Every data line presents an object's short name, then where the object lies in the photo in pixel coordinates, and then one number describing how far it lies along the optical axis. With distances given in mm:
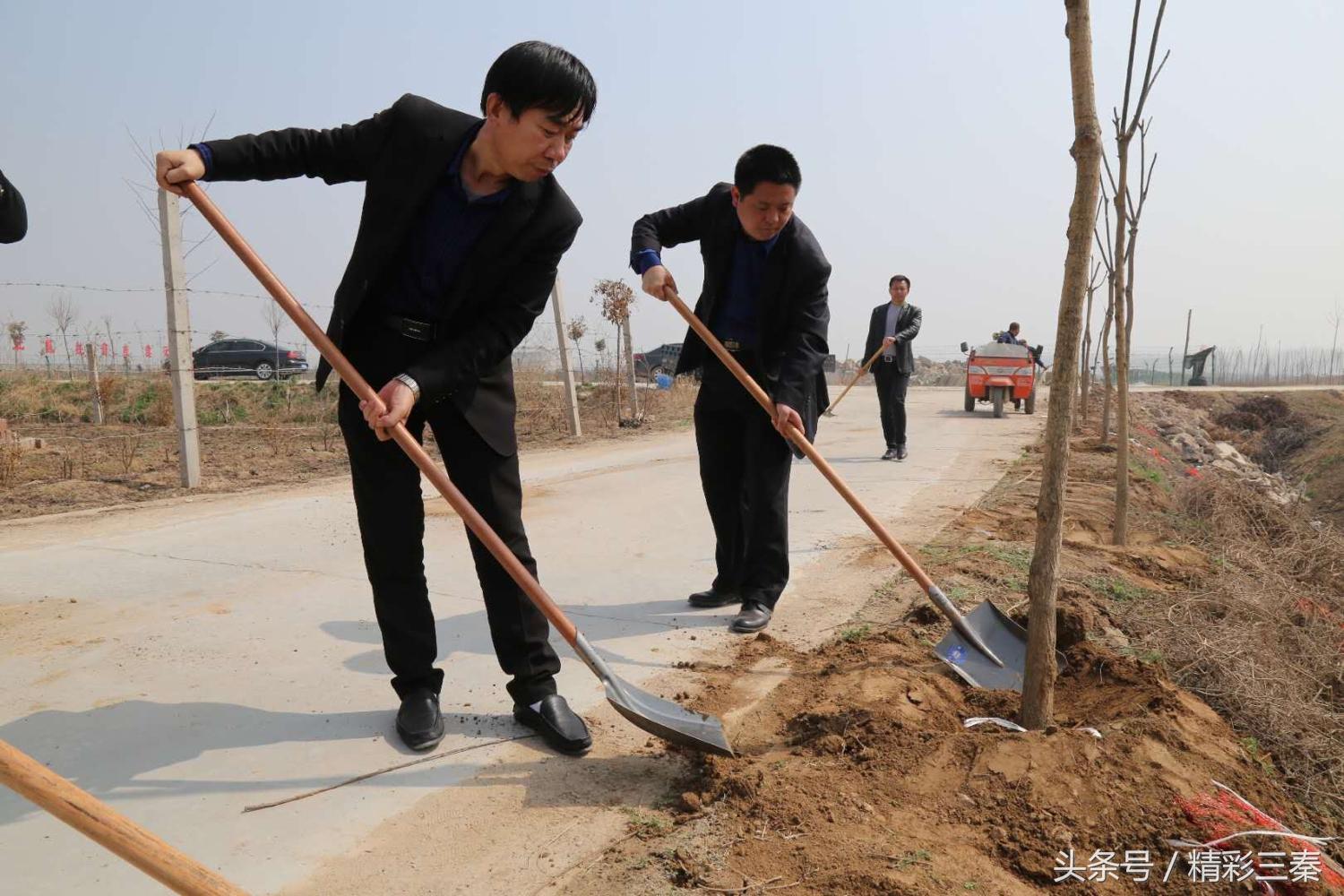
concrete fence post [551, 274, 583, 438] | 11445
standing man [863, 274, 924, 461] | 9609
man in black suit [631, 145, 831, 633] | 3689
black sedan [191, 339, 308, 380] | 23859
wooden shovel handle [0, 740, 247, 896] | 1166
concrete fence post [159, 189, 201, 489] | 6695
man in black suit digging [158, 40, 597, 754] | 2348
